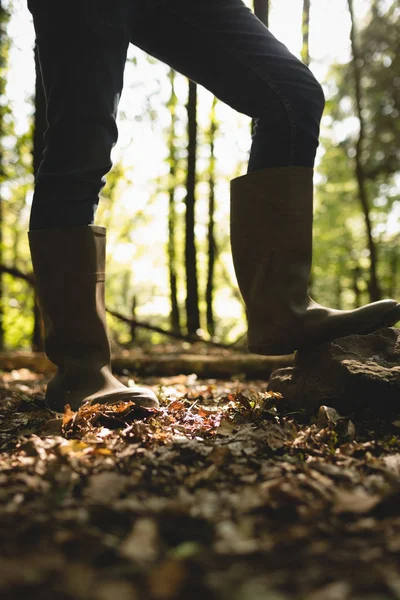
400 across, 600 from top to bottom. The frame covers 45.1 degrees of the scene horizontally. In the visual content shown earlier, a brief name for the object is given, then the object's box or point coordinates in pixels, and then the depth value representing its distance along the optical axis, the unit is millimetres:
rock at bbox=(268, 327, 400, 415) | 1938
